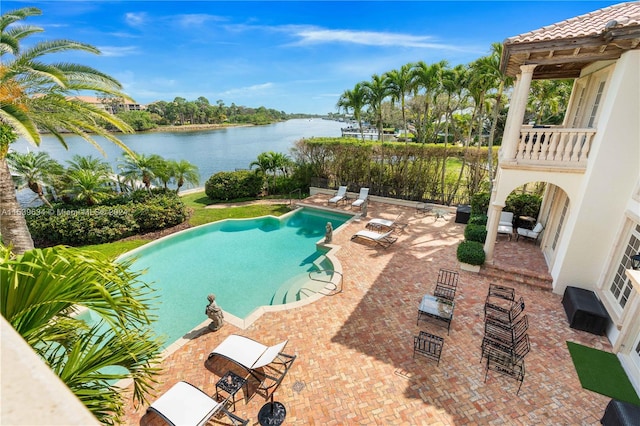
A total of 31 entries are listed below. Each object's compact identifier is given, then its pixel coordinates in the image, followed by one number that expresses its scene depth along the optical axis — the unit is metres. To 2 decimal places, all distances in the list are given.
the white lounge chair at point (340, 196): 18.92
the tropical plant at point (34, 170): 14.27
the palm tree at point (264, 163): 21.92
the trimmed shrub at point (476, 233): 11.65
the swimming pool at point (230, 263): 9.88
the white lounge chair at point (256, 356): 6.35
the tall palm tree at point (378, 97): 18.53
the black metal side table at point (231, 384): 5.88
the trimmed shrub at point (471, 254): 10.48
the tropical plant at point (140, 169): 17.33
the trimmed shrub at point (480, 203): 14.59
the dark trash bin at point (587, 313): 7.63
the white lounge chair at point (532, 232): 12.18
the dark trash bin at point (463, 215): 15.67
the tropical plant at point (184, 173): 18.98
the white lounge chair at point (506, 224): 12.61
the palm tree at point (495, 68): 13.55
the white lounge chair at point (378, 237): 12.94
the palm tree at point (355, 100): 19.73
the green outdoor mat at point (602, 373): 6.15
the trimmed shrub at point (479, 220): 13.23
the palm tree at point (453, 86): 16.44
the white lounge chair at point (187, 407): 5.21
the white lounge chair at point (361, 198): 18.05
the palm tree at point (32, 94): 7.17
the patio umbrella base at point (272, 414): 5.62
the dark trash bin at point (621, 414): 4.85
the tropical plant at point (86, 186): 14.88
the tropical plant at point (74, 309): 2.44
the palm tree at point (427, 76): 16.89
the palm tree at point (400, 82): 17.58
